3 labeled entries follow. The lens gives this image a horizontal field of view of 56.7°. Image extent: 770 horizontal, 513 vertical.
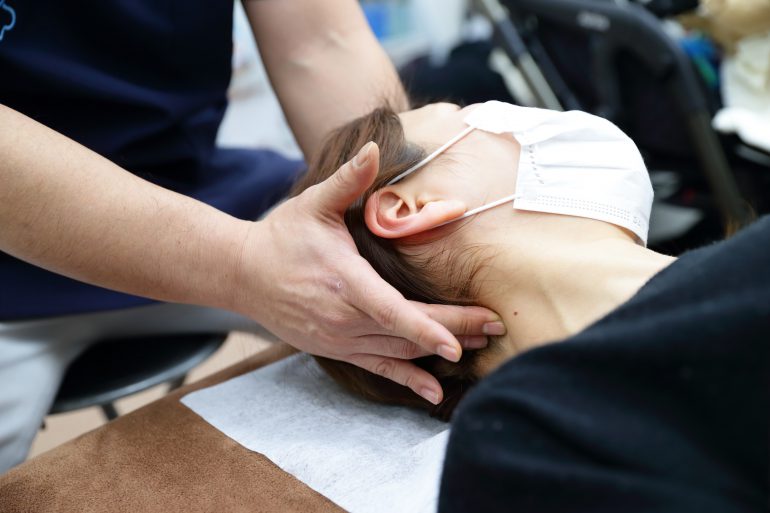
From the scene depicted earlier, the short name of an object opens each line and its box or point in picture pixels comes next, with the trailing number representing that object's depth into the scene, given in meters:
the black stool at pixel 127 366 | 1.20
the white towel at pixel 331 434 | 0.84
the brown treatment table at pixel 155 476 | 0.87
